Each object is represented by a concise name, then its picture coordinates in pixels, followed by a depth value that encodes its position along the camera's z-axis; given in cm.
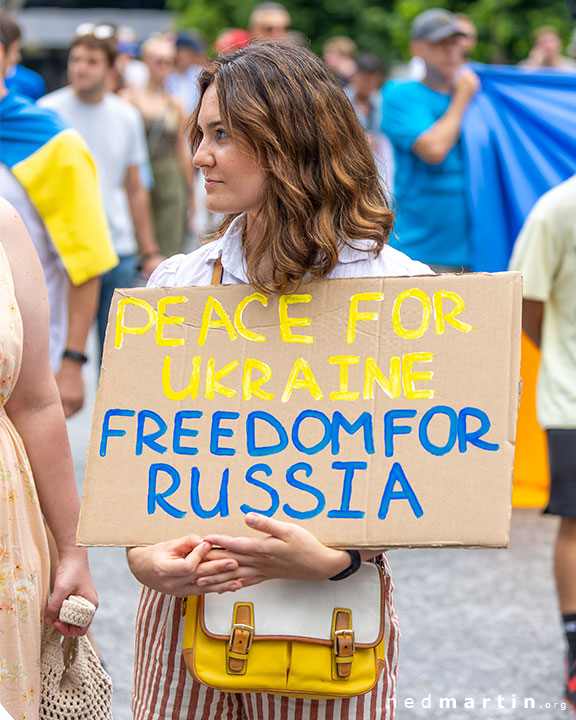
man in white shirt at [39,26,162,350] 594
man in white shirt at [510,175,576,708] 364
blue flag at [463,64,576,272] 540
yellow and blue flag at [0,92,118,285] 349
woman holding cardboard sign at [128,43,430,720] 195
